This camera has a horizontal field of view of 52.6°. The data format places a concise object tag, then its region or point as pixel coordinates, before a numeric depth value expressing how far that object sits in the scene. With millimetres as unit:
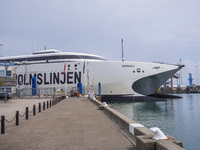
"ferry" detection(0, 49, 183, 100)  50969
